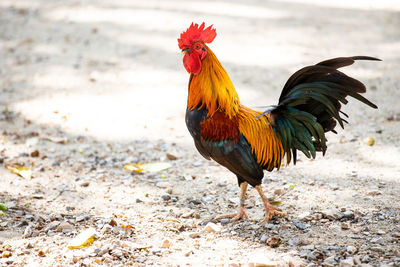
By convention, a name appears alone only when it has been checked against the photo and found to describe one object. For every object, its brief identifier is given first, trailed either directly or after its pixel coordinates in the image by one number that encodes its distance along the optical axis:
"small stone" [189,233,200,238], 8.09
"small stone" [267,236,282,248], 7.54
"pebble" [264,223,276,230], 8.19
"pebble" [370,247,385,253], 7.08
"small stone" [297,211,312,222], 8.37
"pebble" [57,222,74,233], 8.30
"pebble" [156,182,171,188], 10.45
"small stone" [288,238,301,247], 7.53
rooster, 7.80
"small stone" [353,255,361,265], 6.75
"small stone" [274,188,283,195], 9.73
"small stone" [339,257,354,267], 6.64
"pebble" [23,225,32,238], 8.06
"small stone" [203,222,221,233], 8.17
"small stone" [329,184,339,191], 9.65
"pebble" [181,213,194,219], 8.95
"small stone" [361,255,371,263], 6.84
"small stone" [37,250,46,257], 7.41
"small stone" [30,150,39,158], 11.93
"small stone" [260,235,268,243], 7.76
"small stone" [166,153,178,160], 11.98
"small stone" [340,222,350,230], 7.93
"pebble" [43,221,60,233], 8.31
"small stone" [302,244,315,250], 7.31
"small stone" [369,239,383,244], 7.36
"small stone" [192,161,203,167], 11.63
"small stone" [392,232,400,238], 7.44
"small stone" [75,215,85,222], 8.75
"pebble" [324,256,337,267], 6.74
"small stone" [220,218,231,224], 8.70
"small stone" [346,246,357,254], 7.11
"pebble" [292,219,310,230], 8.09
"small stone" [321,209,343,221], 8.29
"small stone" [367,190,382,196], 9.12
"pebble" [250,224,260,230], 8.27
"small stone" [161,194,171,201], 9.80
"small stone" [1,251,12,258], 7.37
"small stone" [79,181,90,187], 10.51
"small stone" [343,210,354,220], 8.27
